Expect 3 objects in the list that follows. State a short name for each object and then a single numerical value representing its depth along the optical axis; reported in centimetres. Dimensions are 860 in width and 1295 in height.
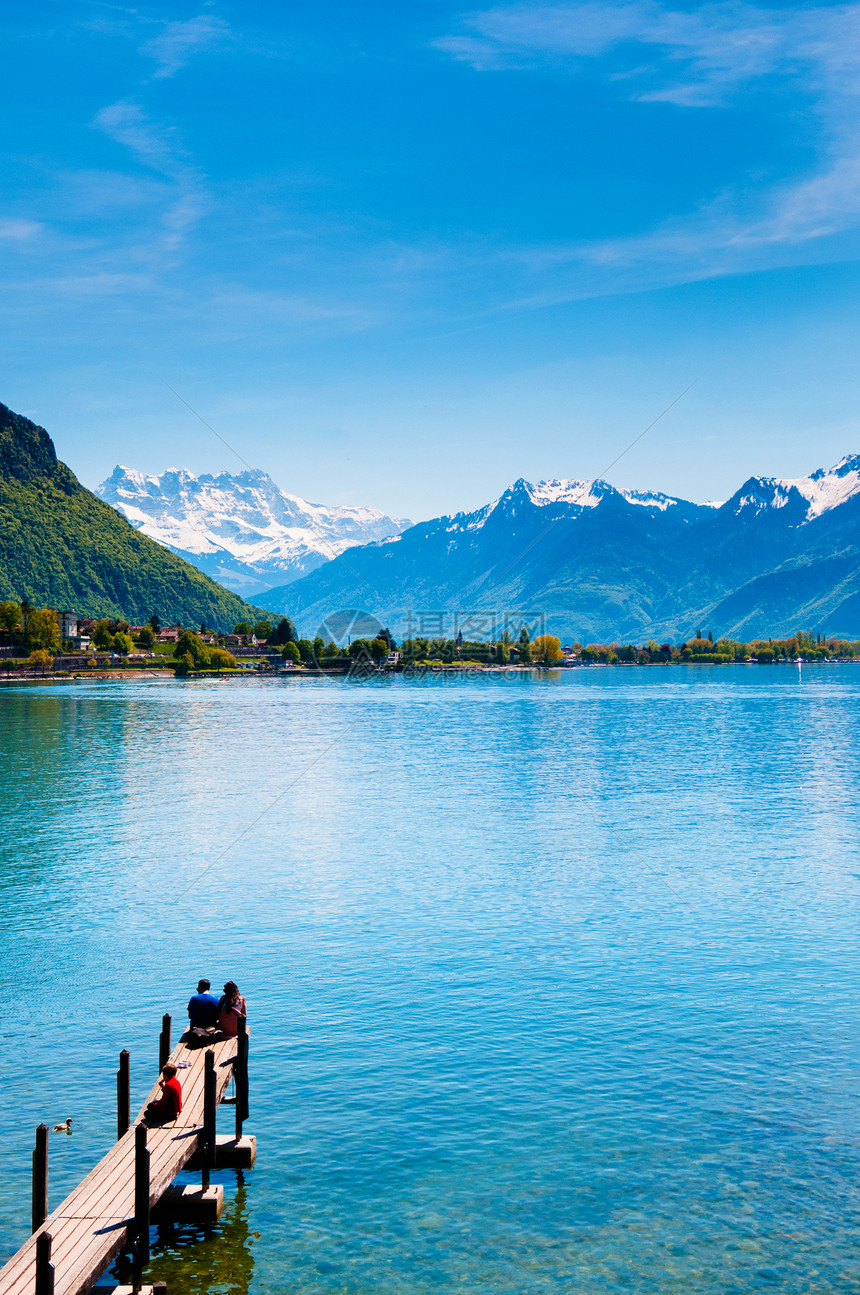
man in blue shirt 2920
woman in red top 2909
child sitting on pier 2408
